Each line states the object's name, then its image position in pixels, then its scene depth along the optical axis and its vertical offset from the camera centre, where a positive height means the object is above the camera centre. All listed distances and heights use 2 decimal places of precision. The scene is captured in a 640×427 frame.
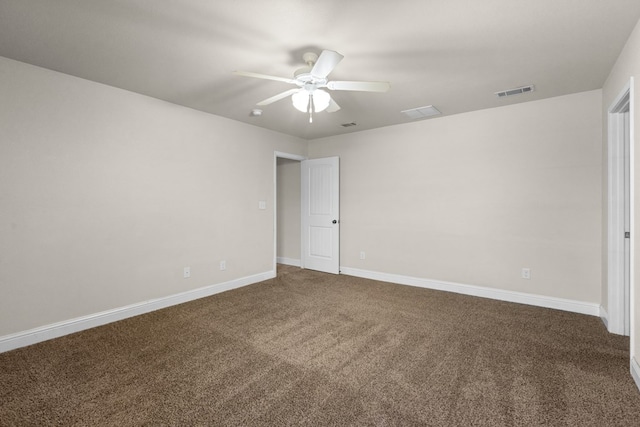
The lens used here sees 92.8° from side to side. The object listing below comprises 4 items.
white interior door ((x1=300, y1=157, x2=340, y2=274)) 5.43 -0.07
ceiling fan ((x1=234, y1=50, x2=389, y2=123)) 2.19 +1.04
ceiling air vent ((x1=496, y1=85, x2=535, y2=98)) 3.27 +1.30
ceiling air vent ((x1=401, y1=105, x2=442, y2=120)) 3.96 +1.32
